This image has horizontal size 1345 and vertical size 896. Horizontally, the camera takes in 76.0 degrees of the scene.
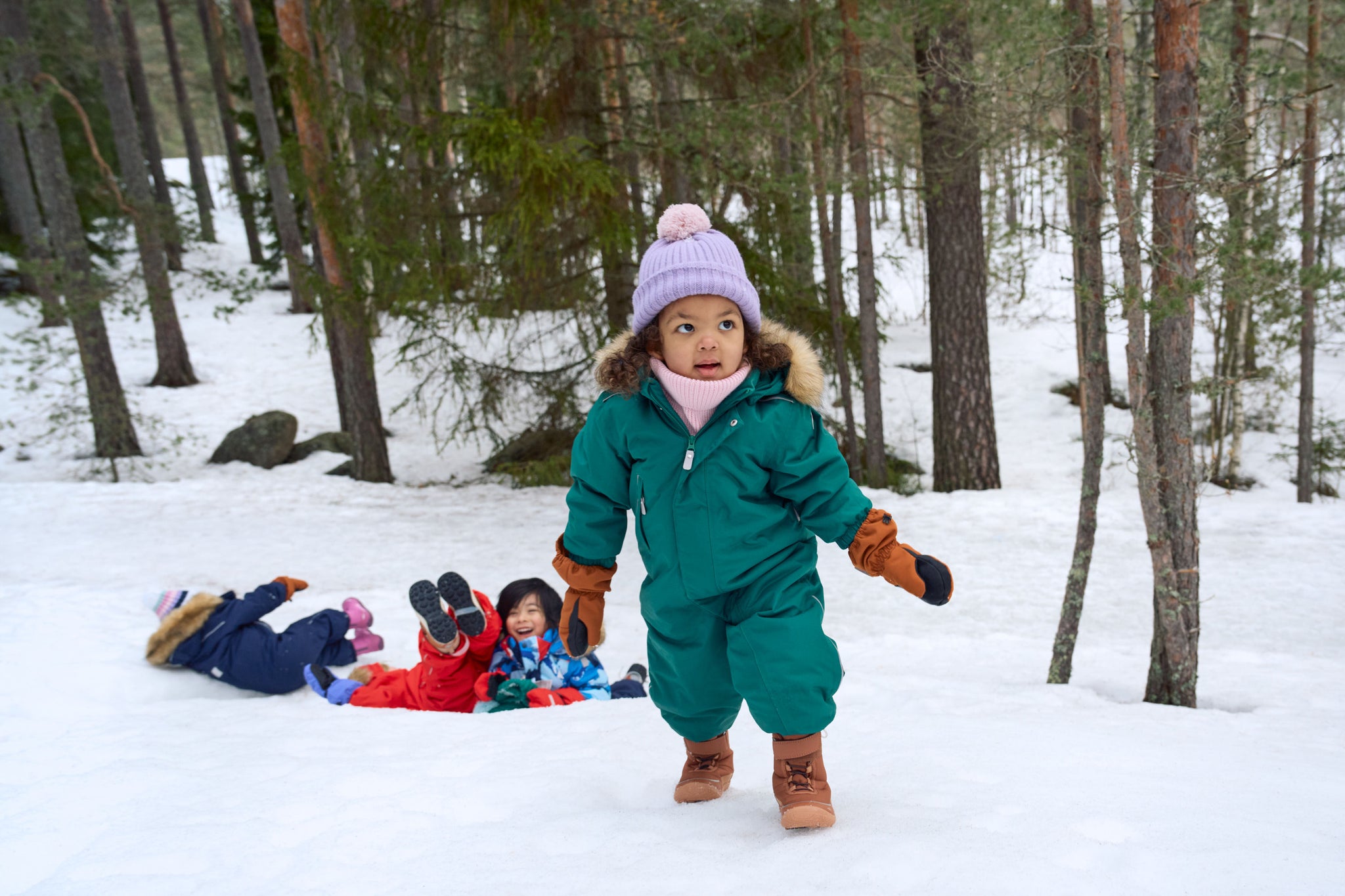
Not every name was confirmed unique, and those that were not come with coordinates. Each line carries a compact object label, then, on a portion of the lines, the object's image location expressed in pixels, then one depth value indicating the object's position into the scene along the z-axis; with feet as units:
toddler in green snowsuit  7.48
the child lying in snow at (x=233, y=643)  14.87
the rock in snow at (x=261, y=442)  41.19
